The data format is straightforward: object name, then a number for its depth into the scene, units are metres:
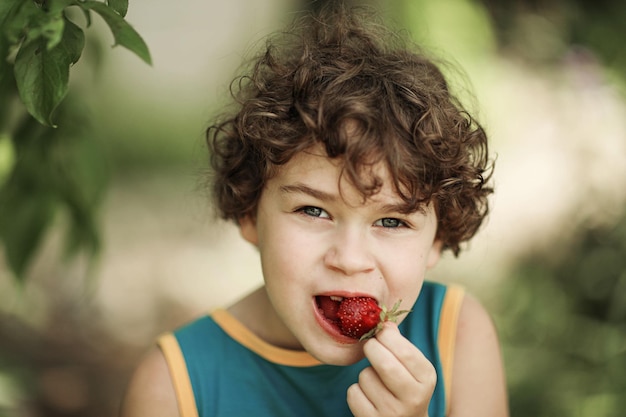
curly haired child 0.68
